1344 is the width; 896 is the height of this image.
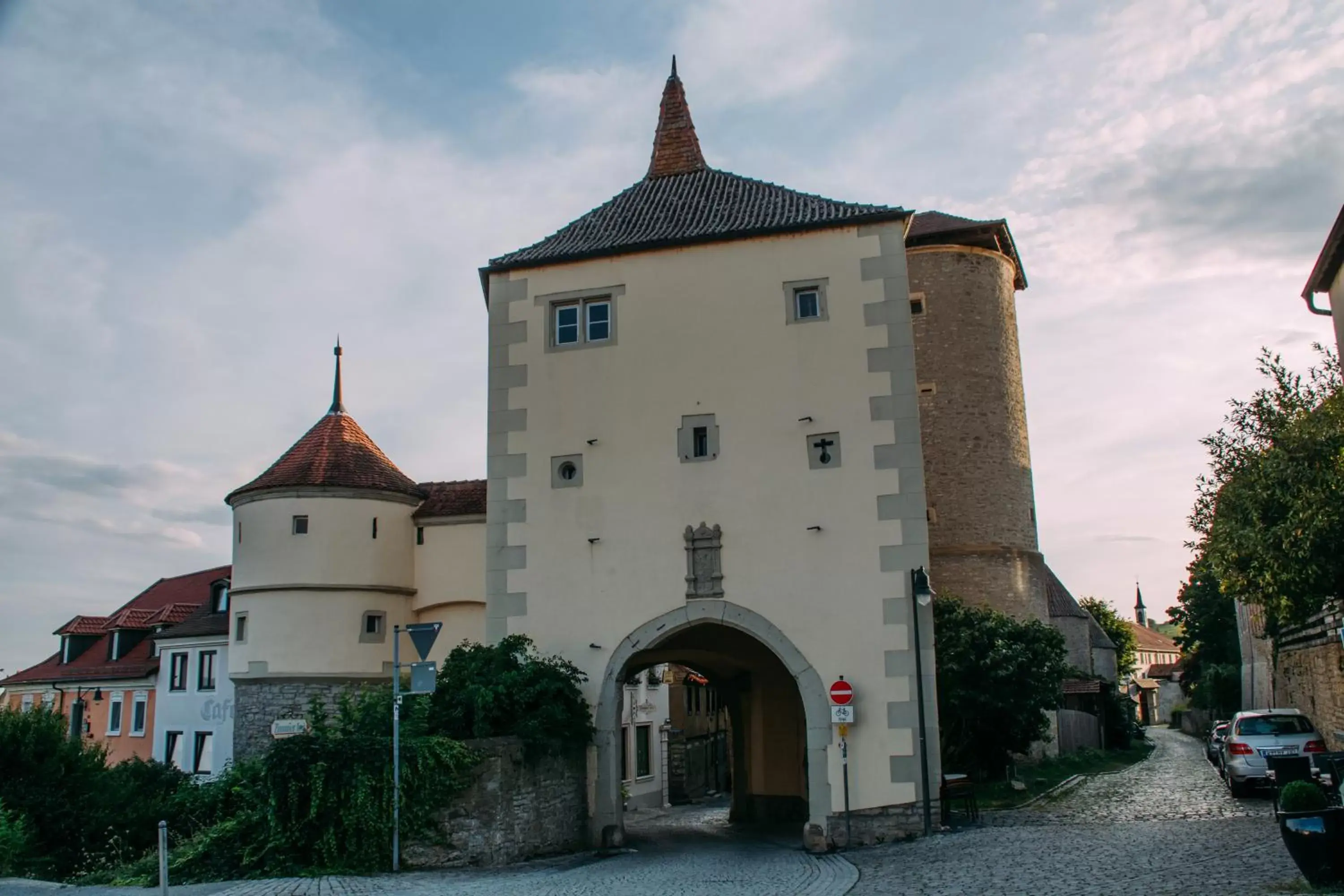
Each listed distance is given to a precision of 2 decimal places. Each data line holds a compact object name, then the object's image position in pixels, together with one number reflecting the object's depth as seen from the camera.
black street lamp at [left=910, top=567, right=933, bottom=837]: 16.97
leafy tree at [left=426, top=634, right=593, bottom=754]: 16.48
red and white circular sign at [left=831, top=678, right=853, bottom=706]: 16.94
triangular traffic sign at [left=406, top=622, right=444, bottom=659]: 14.24
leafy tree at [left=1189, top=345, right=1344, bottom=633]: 16.66
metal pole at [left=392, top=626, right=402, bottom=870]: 14.19
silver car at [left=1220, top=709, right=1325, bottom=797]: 19.39
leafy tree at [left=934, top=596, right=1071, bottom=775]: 24.53
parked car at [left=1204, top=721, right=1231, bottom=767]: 27.69
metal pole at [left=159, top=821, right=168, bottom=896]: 11.09
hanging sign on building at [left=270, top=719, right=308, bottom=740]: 25.08
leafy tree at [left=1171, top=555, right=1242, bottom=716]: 55.28
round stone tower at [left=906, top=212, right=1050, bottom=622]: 32.50
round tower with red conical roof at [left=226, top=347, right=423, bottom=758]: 26.41
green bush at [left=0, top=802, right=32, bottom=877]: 15.55
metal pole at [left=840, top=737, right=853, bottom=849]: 17.05
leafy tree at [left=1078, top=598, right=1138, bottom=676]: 80.50
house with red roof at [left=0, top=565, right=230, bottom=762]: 39.50
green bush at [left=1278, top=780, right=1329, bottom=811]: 9.98
